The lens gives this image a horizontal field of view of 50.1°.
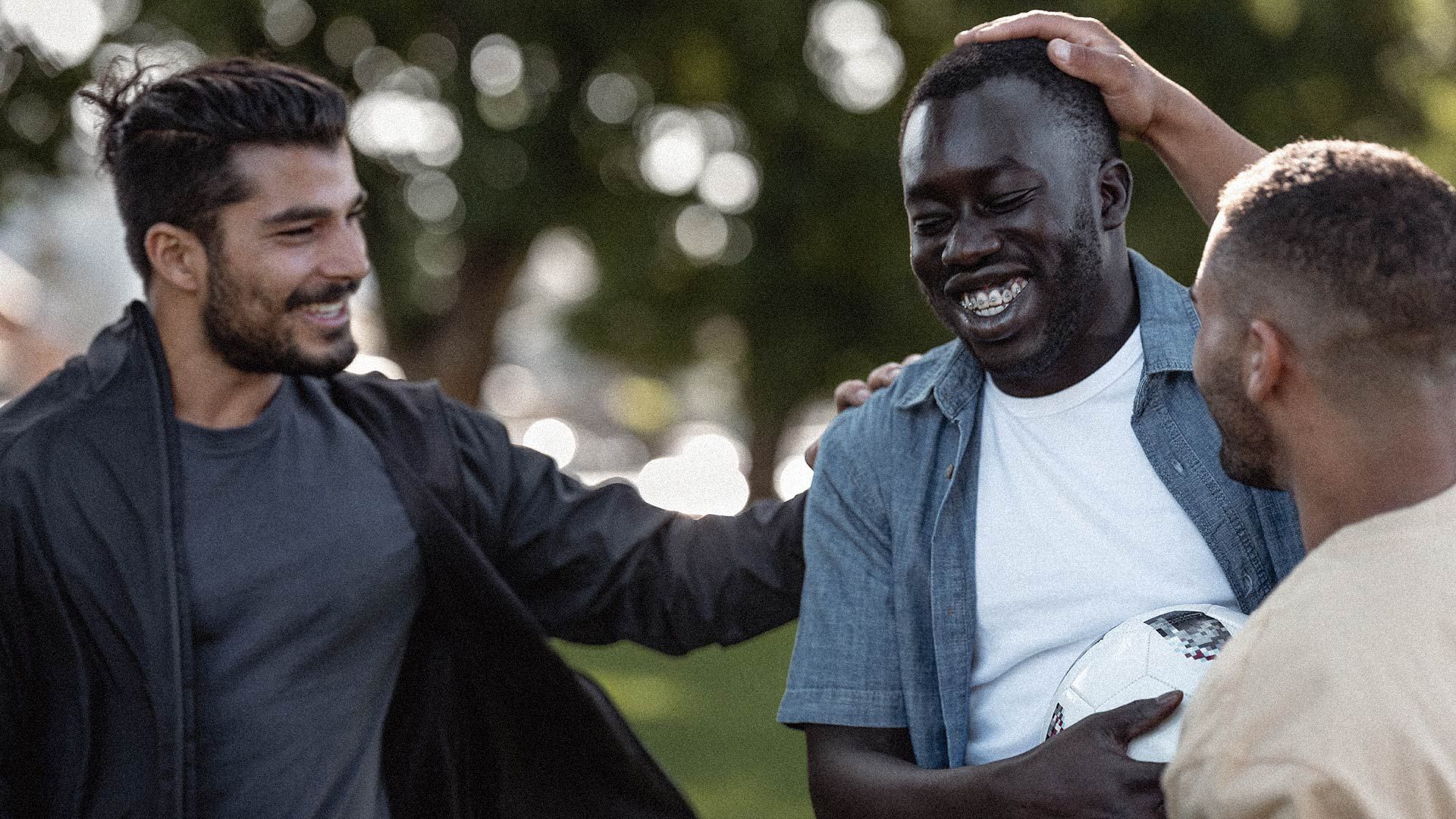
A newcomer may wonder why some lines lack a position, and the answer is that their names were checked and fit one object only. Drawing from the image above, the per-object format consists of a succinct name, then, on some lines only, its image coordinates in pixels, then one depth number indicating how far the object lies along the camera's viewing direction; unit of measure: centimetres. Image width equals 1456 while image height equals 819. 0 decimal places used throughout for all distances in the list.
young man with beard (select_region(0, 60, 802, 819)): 376
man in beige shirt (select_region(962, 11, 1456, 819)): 208
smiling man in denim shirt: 317
